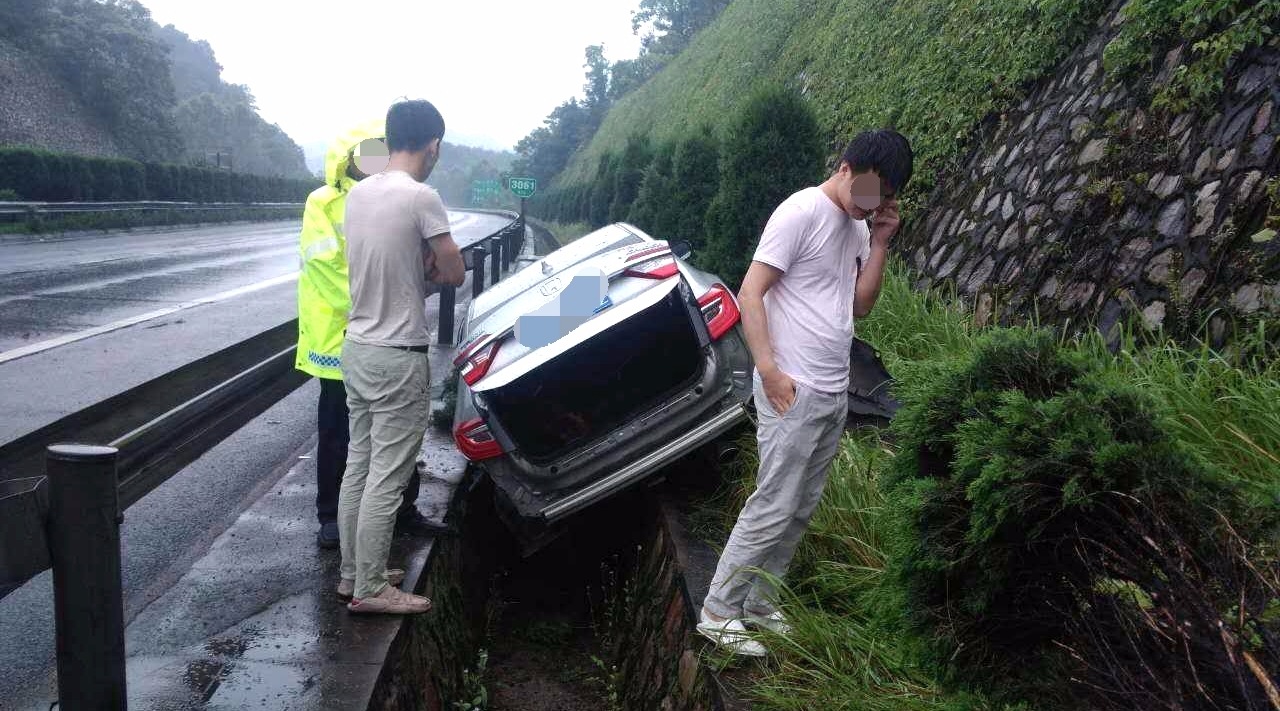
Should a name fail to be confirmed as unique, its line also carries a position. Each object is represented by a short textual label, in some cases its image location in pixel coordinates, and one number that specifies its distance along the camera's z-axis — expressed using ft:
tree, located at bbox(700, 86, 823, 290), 29.48
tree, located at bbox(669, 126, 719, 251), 43.09
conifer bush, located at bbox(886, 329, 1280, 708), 6.15
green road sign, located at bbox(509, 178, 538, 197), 86.22
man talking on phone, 10.79
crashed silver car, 15.64
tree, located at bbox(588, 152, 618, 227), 84.86
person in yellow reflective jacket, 13.74
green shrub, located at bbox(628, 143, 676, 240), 46.70
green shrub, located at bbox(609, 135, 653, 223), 70.03
